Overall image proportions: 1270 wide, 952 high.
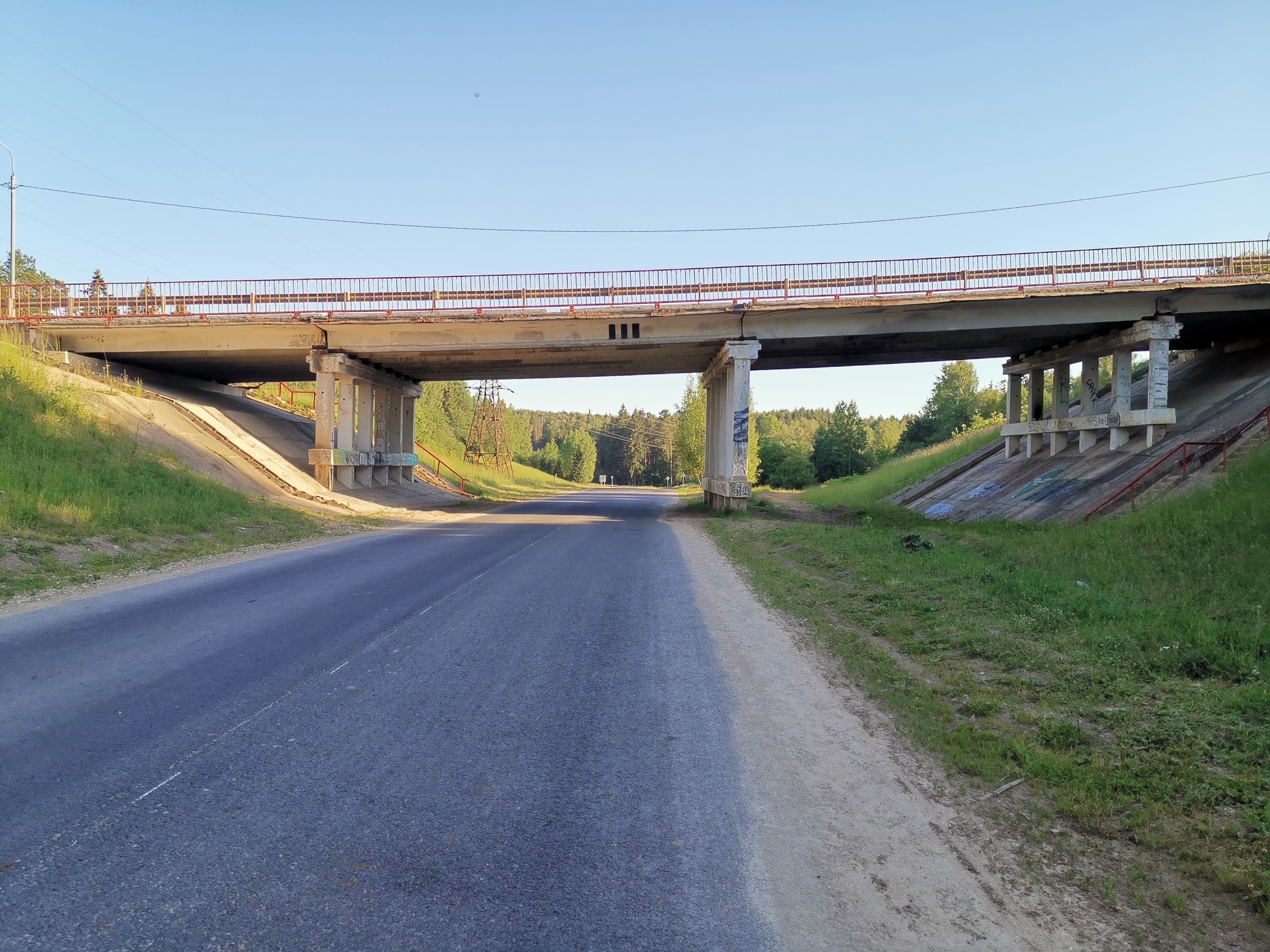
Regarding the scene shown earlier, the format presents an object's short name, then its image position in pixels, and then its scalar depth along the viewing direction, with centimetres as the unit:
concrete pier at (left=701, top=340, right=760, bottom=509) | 2798
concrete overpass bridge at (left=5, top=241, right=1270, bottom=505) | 2491
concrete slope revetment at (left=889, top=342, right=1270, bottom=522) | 2100
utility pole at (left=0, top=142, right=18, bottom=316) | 3531
